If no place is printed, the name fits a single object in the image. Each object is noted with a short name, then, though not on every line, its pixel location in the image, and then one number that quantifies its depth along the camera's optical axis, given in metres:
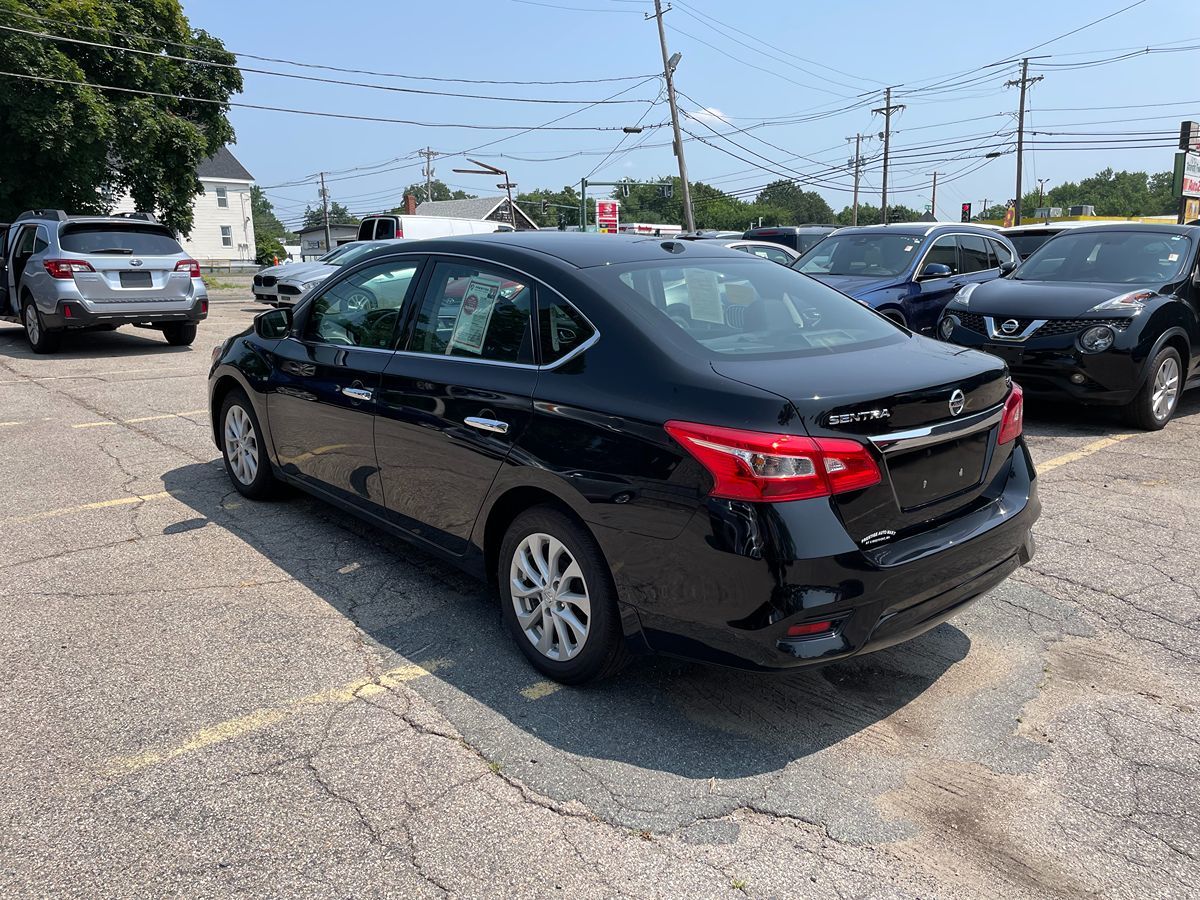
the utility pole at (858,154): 70.06
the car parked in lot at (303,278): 17.28
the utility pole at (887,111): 57.34
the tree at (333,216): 151.29
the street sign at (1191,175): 26.17
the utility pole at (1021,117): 53.81
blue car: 9.37
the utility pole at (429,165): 83.88
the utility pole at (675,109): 32.44
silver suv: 11.87
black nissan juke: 7.34
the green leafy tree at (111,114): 23.97
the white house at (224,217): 62.06
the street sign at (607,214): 32.47
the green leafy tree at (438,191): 142.12
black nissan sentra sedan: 2.77
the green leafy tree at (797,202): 134.38
